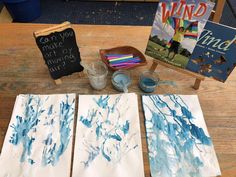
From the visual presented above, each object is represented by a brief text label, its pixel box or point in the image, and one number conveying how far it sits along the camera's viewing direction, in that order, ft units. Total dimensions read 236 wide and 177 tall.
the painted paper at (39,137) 2.16
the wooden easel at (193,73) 2.50
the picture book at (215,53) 2.31
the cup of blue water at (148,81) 2.75
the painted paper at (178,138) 2.18
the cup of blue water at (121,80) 2.76
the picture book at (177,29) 2.29
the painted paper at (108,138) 2.17
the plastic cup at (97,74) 2.68
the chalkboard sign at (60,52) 2.54
